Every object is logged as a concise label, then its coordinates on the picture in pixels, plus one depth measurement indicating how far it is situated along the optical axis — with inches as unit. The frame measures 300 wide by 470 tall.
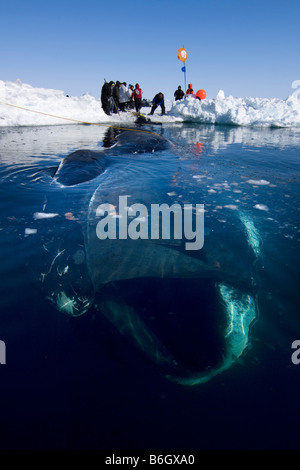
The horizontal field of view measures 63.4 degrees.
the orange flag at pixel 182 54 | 839.1
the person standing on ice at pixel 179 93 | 880.3
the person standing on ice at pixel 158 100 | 771.7
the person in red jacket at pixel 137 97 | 815.7
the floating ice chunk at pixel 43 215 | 147.9
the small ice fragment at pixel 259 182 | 217.5
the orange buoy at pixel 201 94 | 964.9
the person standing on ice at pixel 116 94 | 746.8
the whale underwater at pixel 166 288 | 73.1
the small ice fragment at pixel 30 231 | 129.5
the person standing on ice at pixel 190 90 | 917.8
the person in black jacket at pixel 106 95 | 724.3
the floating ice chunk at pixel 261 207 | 166.1
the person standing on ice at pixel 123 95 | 800.9
